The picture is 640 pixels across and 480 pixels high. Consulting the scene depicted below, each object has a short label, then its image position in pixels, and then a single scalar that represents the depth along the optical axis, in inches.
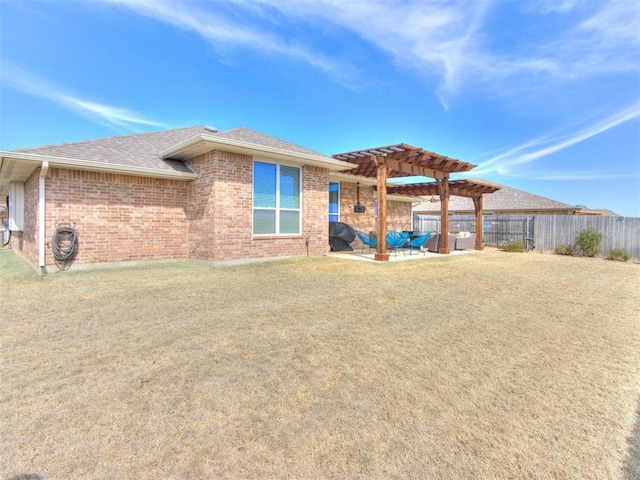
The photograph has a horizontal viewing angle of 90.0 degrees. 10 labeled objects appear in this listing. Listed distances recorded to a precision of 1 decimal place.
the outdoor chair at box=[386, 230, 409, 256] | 431.8
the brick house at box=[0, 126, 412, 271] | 308.2
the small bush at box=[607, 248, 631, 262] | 510.9
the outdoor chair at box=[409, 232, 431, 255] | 463.5
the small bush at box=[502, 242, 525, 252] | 611.2
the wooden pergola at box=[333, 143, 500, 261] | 390.3
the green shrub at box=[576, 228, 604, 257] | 546.0
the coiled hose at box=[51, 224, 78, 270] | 301.6
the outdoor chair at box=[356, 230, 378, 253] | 439.8
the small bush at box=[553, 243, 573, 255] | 571.8
